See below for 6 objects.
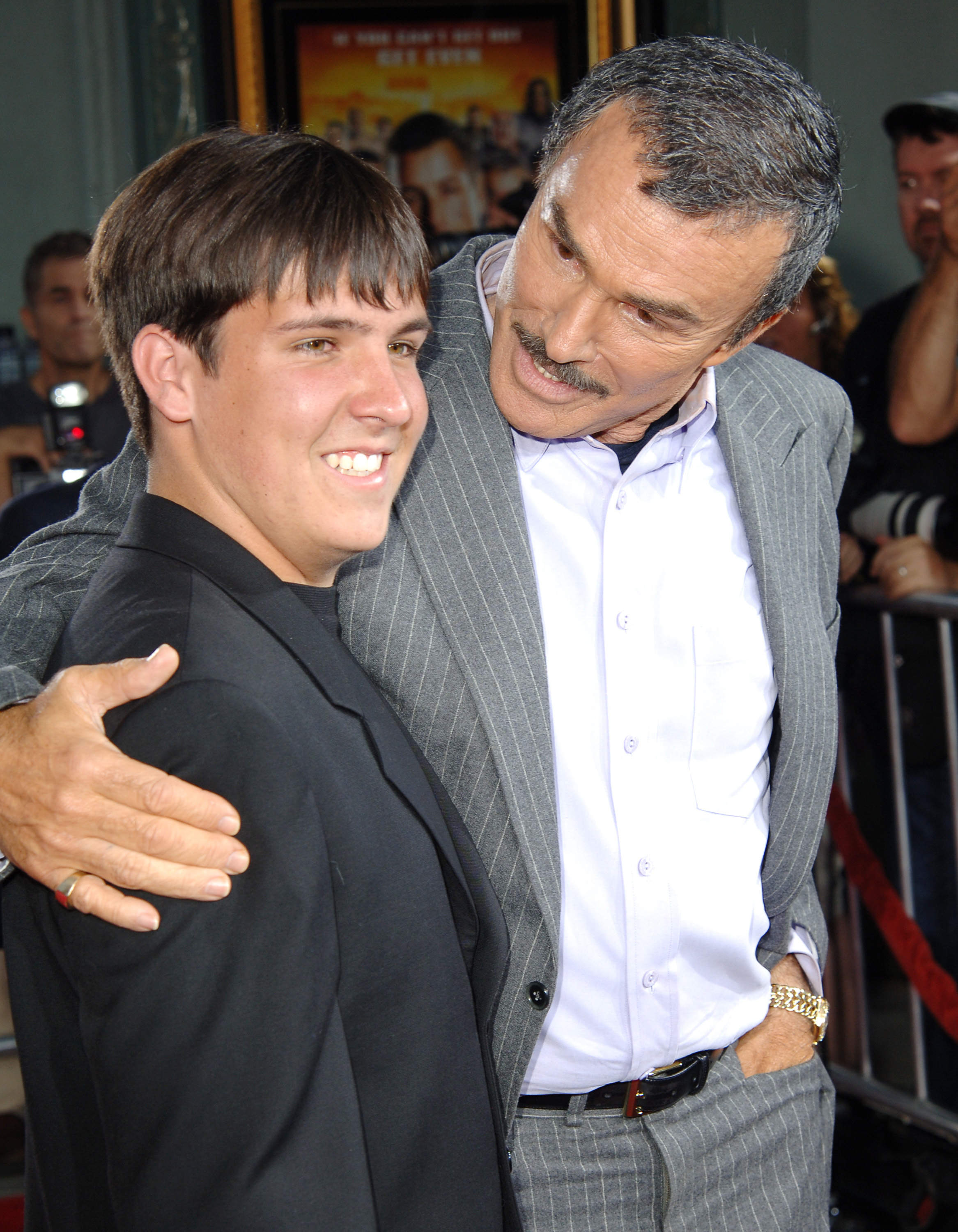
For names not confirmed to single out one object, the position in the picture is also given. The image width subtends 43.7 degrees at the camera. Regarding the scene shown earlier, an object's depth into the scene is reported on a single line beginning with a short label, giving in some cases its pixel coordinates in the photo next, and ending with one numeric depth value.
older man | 1.34
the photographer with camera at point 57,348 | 3.96
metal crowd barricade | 2.65
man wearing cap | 2.76
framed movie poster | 4.76
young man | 0.90
